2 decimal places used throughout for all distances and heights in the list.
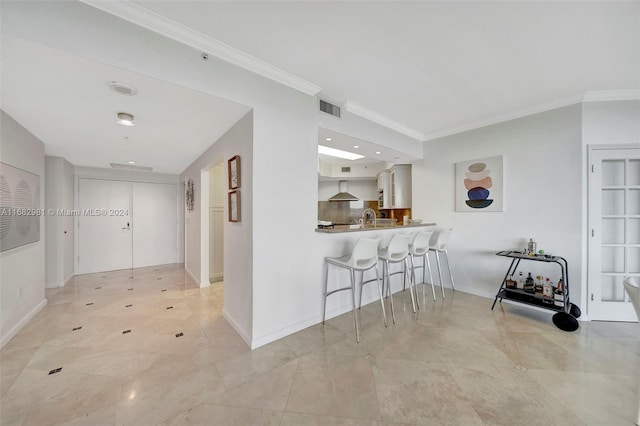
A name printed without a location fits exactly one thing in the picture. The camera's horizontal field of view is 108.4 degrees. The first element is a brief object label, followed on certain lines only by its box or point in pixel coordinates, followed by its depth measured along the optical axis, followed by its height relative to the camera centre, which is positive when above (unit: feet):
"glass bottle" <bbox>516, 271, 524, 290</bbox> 9.76 -3.12
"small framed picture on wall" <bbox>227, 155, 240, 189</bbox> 7.89 +1.44
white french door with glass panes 8.89 -0.61
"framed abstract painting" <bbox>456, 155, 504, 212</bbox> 10.83 +1.29
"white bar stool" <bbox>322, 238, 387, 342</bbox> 7.62 -1.65
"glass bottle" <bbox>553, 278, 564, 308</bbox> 8.60 -3.25
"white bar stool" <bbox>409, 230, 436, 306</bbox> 10.12 -1.48
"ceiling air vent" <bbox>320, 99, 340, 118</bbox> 8.79 +4.04
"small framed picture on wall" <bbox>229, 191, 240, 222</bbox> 7.91 +0.21
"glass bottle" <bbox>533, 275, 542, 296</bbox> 9.13 -3.05
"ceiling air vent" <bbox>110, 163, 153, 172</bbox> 14.84 +3.03
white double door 15.90 -0.91
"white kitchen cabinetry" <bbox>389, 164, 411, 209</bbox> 16.49 +1.89
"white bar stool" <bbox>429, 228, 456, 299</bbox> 11.02 -1.41
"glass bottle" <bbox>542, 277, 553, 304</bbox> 8.73 -3.12
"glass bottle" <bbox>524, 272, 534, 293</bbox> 9.42 -3.05
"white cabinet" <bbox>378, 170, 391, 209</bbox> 17.84 +1.83
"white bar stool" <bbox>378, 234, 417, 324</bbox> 8.81 -1.52
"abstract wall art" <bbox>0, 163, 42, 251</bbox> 7.16 +0.19
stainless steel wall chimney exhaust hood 18.26 +1.17
